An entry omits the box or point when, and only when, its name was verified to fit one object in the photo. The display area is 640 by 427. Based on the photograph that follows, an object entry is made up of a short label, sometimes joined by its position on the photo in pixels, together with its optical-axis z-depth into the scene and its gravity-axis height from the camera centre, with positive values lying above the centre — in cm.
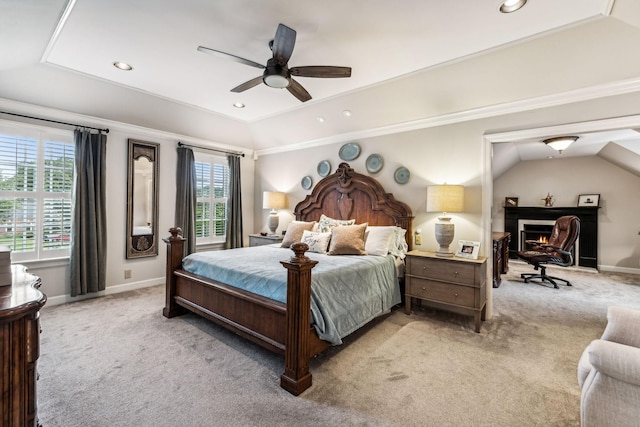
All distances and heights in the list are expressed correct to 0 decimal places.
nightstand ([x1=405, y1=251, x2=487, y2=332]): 298 -77
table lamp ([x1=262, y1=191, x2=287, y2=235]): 517 +12
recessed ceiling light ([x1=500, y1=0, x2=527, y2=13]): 207 +153
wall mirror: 423 +15
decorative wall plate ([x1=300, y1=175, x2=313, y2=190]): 504 +50
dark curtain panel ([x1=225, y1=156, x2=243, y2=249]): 546 +4
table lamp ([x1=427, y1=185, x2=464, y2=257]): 325 +7
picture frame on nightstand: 321 -43
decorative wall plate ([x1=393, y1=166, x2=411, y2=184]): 396 +51
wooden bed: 203 -75
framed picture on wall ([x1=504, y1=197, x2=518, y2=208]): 706 +25
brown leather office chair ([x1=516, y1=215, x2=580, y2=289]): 476 -66
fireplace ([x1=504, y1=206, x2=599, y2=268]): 617 -27
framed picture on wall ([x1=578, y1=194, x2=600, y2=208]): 613 +27
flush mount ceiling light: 398 +103
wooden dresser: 109 -58
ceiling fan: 215 +121
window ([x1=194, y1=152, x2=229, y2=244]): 513 +23
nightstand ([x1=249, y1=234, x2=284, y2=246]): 481 -50
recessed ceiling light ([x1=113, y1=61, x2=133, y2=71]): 307 +157
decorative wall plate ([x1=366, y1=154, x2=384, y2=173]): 420 +71
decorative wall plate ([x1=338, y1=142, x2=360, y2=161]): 443 +94
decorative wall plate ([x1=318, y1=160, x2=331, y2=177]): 477 +73
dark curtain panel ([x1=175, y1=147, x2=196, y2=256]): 473 +21
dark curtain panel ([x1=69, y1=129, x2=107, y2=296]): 367 -11
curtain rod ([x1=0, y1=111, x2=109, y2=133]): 331 +110
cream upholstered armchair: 124 -80
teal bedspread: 230 -65
